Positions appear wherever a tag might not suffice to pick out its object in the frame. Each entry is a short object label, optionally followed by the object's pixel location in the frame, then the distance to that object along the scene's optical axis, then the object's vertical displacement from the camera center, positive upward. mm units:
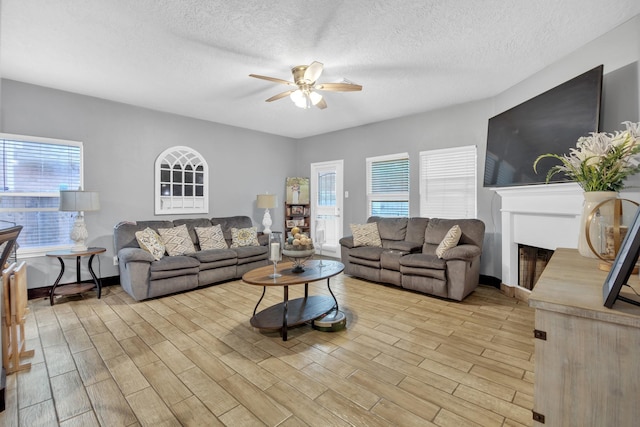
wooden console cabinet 822 -459
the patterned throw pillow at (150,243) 3846 -465
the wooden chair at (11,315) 2031 -762
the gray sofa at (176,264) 3574 -767
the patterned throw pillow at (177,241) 4156 -474
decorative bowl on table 2852 -407
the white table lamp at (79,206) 3541 +26
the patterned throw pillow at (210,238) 4574 -479
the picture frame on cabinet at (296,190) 6590 +408
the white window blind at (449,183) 4465 +407
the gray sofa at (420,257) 3531 -672
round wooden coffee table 2562 -1015
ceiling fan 2854 +1282
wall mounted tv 2611 +836
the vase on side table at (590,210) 1351 -15
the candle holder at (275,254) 2794 -445
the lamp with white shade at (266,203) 5672 +97
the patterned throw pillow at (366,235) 4723 -444
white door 6215 +181
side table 3482 -924
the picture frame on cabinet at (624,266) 818 -173
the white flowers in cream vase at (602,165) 1294 +205
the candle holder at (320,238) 3100 -323
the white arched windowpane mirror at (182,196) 4773 +360
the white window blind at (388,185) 5227 +422
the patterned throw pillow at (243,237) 4918 -504
